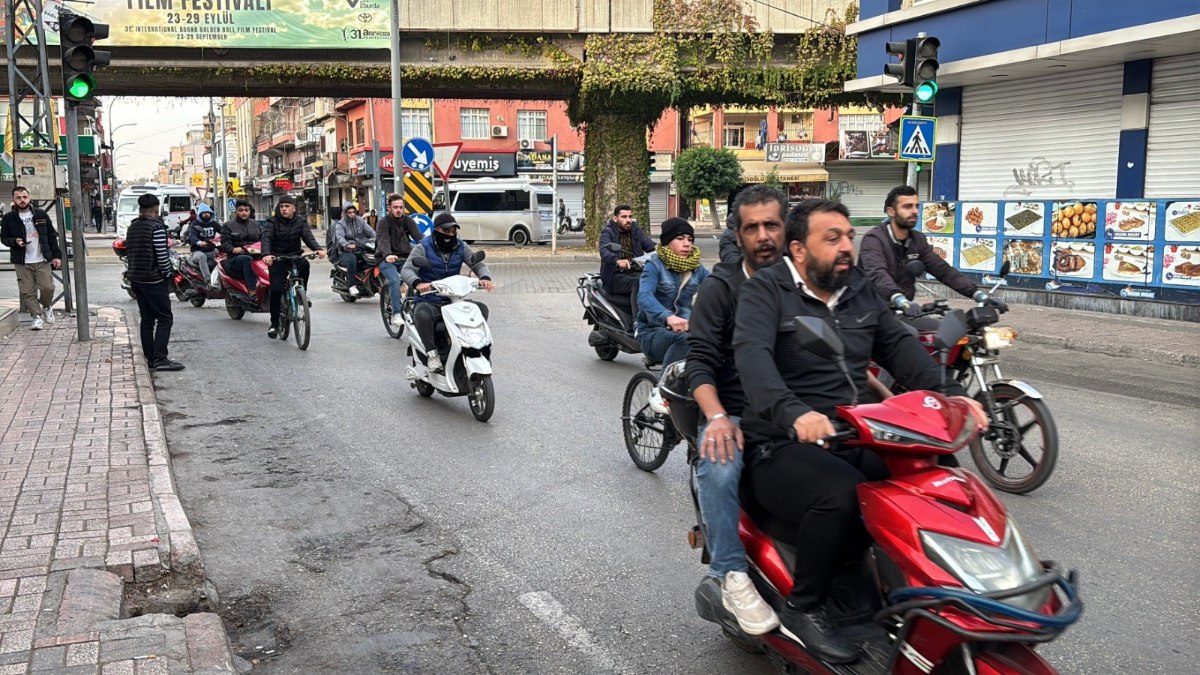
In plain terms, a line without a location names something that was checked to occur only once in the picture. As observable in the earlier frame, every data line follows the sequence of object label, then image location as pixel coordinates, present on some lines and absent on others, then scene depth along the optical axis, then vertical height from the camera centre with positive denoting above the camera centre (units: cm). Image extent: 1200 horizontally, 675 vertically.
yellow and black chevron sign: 2112 +2
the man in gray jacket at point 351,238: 1792 -73
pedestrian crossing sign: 1373 +76
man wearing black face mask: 911 -63
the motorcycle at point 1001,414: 608 -126
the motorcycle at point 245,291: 1393 -133
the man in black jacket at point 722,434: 344 -79
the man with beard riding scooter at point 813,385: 315 -62
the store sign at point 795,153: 5959 +243
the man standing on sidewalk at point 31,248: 1338 -70
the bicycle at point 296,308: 1233 -134
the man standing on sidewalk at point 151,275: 1074 -83
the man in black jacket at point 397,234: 1459 -54
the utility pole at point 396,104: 2332 +203
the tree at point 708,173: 5244 +113
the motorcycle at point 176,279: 1808 -144
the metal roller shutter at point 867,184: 4062 +47
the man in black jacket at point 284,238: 1270 -52
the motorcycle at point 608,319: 1091 -130
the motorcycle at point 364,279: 1769 -142
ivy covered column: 2944 +90
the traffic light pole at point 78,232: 1198 -43
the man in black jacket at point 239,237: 1474 -61
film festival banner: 2514 +410
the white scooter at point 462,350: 845 -128
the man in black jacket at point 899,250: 700 -36
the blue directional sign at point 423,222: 1738 -45
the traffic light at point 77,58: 1155 +147
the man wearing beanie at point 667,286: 750 -67
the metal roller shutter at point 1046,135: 1705 +105
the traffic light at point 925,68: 1362 +165
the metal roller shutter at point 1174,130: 1550 +100
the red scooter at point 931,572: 272 -100
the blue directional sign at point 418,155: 2084 +78
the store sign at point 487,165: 4800 +135
